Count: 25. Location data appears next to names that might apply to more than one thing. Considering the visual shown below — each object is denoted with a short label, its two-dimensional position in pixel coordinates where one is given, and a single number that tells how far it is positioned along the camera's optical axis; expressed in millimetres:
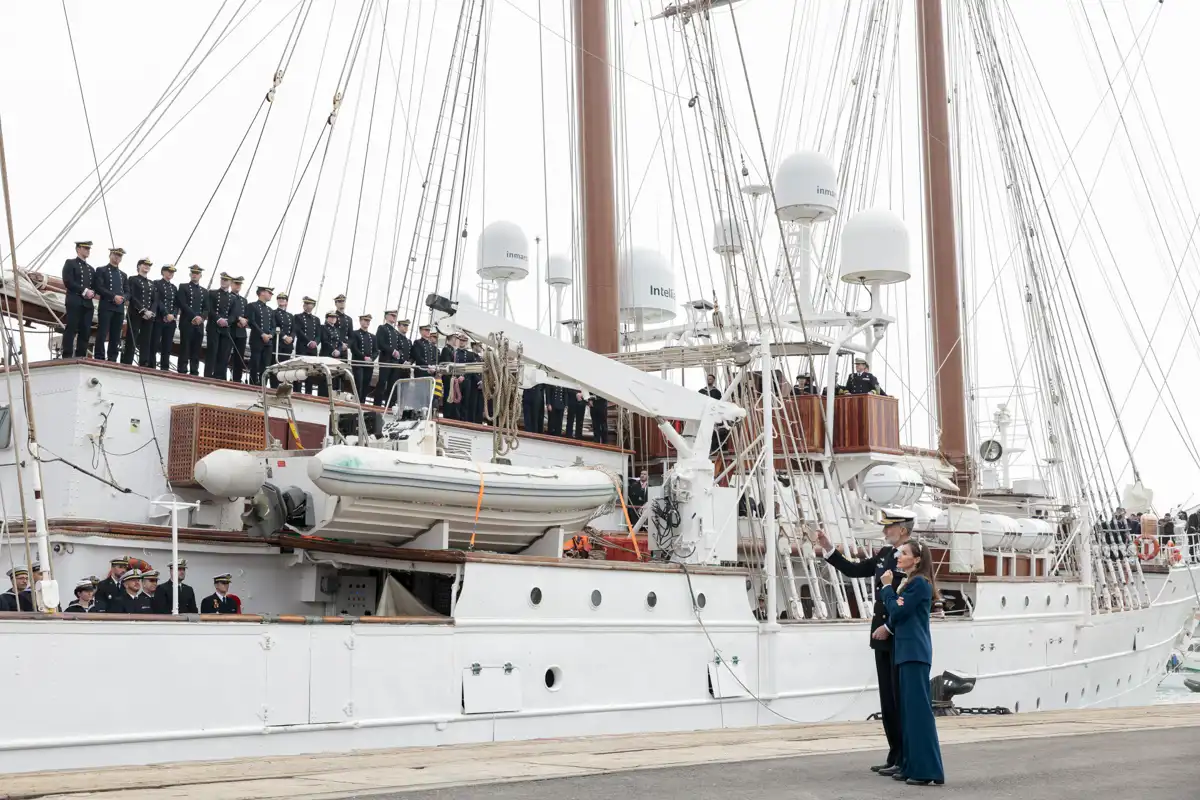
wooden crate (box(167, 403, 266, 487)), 13844
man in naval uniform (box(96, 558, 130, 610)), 11758
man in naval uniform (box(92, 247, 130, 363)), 14555
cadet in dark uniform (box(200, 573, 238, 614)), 12359
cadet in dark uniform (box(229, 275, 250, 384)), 16016
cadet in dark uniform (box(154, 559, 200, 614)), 12023
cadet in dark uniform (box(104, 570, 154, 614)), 11625
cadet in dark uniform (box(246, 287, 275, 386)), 16297
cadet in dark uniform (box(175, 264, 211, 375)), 15383
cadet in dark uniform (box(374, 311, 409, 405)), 18062
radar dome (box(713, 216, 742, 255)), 23880
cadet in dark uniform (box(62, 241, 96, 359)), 14406
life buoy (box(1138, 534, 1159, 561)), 31858
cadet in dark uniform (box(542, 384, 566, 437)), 19797
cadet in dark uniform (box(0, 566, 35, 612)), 11219
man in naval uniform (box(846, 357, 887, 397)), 21219
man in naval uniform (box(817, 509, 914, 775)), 7766
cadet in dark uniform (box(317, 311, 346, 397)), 17672
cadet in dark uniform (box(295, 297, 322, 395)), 17156
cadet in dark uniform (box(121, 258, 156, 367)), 14961
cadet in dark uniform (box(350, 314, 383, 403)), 17875
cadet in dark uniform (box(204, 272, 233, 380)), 15695
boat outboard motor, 12836
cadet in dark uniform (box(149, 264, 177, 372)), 15164
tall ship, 10906
